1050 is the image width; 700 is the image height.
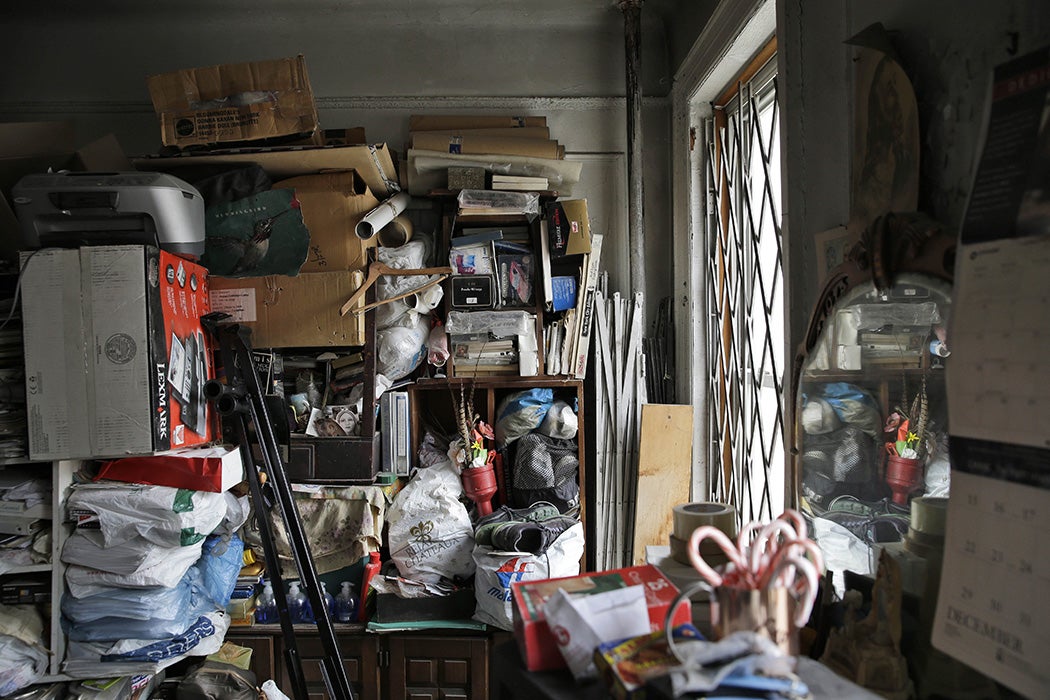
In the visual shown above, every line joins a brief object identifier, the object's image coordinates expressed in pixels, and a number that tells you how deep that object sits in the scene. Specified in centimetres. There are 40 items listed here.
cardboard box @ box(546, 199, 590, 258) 311
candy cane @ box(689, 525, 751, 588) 96
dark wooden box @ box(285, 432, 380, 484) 300
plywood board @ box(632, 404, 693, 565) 316
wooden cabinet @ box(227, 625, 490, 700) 289
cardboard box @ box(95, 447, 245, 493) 236
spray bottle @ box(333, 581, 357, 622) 297
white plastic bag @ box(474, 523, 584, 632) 276
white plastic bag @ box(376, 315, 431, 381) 310
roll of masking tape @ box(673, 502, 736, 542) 142
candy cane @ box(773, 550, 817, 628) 89
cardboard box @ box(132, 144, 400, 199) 287
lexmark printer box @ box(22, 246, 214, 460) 228
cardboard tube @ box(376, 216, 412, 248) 319
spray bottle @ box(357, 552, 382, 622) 297
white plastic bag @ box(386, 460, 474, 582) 298
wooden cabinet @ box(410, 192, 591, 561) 313
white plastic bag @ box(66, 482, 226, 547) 225
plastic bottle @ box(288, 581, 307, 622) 293
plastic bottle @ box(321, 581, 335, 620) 300
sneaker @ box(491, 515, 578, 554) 283
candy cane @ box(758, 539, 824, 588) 91
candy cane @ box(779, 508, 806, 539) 100
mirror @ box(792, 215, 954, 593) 108
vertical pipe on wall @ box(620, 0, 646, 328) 330
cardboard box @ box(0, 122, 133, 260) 268
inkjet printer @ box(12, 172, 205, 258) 234
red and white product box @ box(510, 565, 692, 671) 107
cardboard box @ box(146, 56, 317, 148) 282
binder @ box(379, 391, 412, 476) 310
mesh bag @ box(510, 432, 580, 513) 309
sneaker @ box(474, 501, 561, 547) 296
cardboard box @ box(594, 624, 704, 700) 89
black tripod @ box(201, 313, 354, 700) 227
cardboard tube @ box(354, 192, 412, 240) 297
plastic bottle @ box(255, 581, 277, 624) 295
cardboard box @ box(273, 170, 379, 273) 303
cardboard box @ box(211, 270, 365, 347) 296
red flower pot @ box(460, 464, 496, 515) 309
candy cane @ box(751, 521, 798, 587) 95
